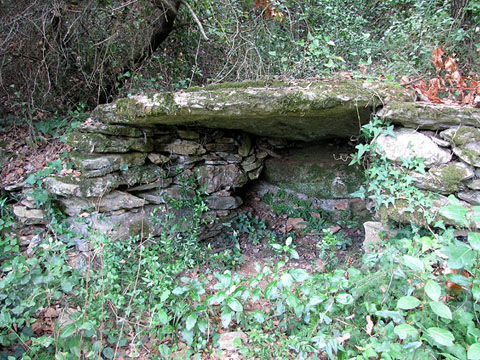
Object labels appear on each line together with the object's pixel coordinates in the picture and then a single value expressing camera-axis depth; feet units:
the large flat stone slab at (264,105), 7.87
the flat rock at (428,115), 7.09
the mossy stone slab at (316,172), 13.21
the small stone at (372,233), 8.52
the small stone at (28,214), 10.14
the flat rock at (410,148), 7.45
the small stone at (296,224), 13.38
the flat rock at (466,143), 7.02
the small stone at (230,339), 7.07
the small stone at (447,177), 7.14
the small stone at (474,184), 7.02
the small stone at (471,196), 7.06
